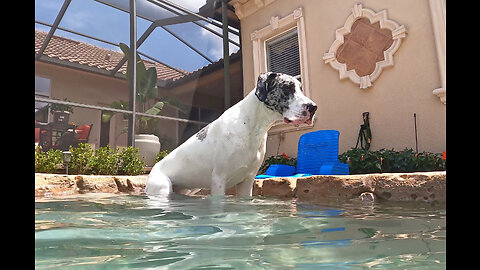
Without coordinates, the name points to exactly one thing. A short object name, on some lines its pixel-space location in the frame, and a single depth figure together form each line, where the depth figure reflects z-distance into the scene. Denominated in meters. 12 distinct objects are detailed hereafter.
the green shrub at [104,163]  5.39
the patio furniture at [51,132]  7.74
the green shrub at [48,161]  4.81
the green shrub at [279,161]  6.82
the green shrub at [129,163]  5.81
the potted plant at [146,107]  7.11
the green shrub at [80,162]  5.25
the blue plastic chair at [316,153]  5.15
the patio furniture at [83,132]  8.49
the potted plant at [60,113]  7.68
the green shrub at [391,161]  4.78
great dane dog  2.65
